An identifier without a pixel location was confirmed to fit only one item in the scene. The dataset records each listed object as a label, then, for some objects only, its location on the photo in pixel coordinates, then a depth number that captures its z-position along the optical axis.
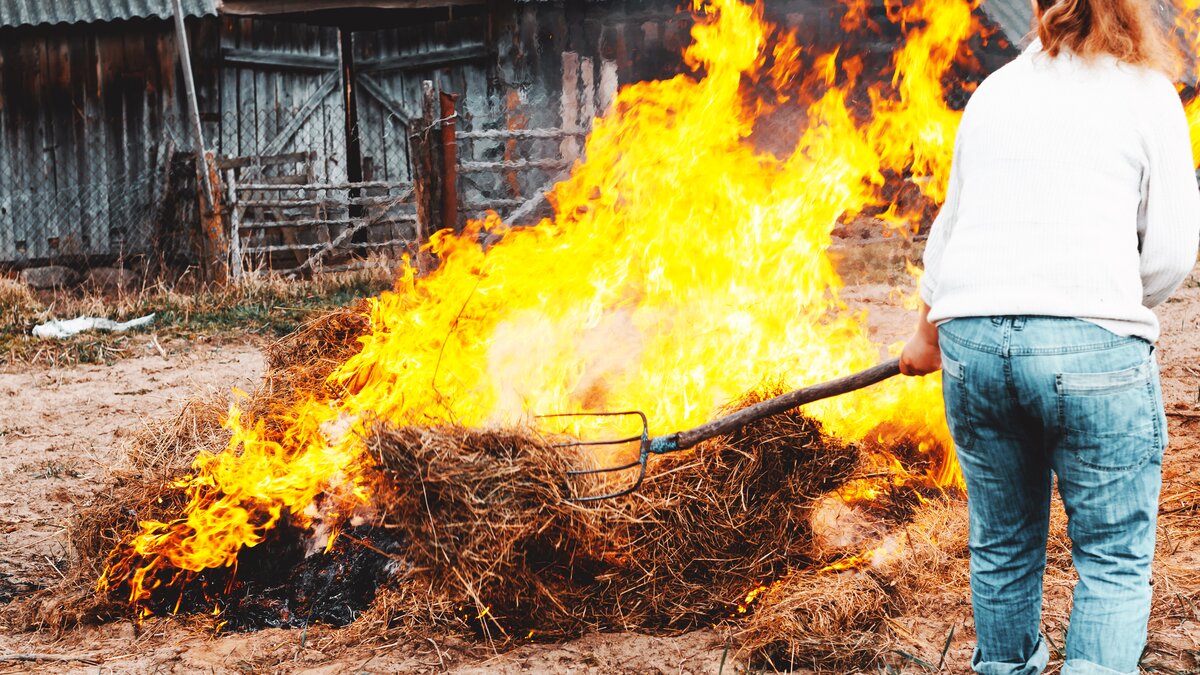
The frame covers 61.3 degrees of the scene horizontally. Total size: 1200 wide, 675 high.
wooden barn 12.34
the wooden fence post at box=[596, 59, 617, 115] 12.36
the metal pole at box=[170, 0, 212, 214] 11.12
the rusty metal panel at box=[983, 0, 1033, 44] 12.84
